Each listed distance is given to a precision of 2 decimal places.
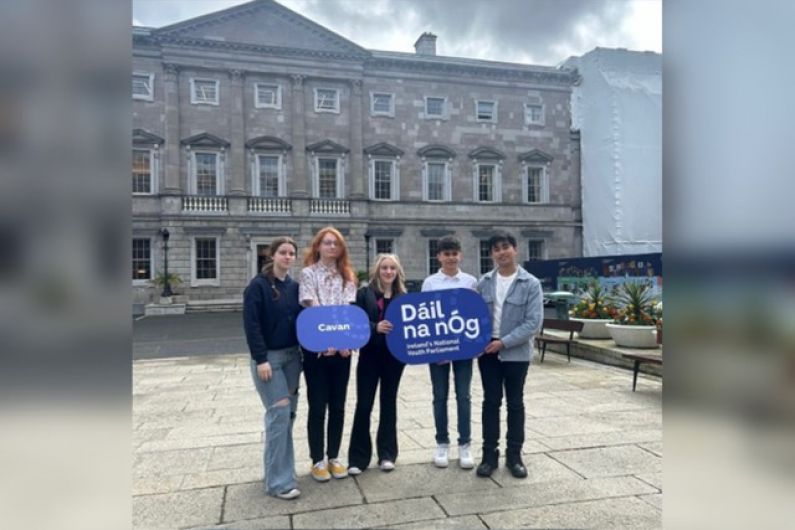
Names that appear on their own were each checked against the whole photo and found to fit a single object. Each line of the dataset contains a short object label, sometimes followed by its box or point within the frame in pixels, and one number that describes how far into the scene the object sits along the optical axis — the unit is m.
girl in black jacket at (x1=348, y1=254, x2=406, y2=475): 3.93
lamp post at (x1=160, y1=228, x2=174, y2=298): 23.08
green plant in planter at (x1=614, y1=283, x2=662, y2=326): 9.06
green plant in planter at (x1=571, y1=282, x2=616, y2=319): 10.41
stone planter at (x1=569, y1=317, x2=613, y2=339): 10.09
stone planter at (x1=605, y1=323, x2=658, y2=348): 8.71
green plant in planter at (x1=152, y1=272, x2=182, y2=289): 23.19
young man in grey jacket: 3.86
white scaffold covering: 28.77
